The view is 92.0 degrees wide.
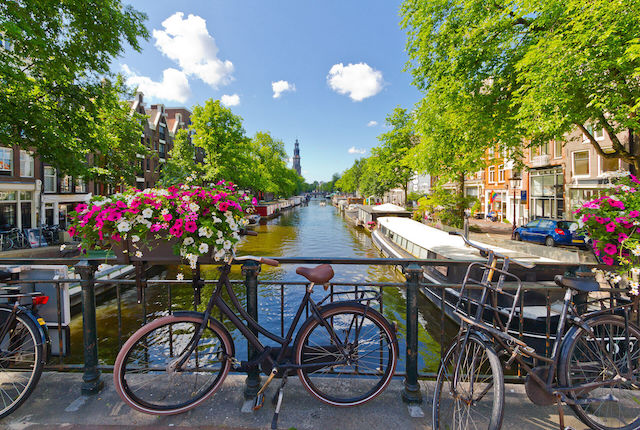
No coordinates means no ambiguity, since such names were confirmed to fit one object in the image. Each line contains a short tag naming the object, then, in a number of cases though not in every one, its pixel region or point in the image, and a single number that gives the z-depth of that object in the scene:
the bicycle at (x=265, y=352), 2.37
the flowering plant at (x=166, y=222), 2.35
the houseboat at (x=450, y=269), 6.58
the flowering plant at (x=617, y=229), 2.40
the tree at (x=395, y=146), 38.16
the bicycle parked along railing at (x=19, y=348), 2.43
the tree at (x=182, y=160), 28.83
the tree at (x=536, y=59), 7.78
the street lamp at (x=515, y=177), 19.69
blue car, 15.66
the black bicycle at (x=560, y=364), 2.09
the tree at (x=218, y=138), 28.42
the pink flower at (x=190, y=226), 2.35
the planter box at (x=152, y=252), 2.45
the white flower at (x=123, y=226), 2.27
